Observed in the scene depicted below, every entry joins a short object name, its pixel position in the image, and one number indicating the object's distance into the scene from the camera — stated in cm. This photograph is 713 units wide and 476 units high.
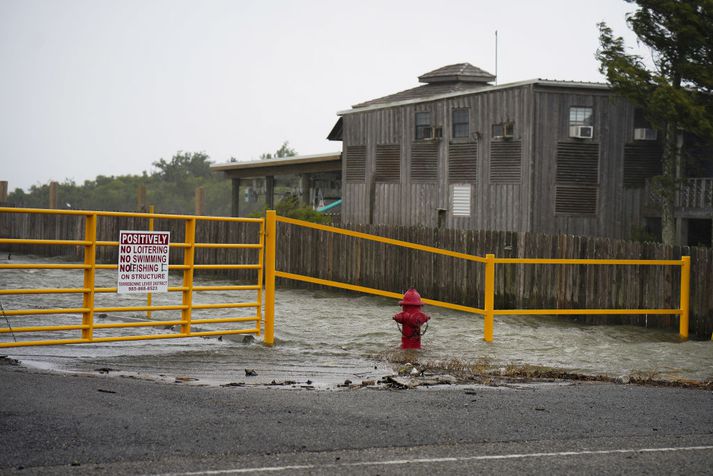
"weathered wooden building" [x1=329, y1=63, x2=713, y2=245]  3350
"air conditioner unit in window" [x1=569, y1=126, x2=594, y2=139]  3306
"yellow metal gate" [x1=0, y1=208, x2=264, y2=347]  1239
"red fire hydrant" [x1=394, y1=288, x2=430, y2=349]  1494
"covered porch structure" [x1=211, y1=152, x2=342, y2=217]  4594
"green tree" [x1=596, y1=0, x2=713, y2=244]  3028
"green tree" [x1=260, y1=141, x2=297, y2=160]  11388
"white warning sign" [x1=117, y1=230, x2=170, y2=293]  1373
